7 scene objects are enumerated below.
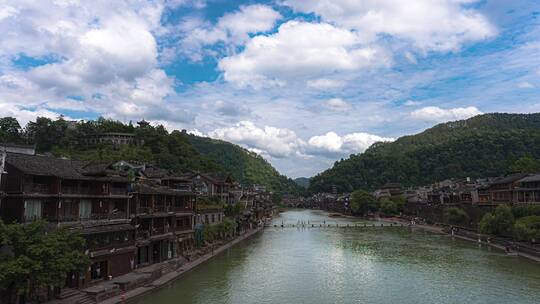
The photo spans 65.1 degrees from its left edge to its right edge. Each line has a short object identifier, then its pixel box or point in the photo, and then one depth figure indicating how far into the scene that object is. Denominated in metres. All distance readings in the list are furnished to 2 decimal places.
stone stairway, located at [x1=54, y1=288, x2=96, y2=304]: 28.16
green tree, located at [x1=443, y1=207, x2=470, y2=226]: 90.38
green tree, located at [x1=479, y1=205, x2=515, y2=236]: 66.94
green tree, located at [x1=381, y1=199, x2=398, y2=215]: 140.38
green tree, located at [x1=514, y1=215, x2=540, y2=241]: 57.25
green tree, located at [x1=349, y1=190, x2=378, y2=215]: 153.38
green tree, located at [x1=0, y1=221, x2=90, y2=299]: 23.88
